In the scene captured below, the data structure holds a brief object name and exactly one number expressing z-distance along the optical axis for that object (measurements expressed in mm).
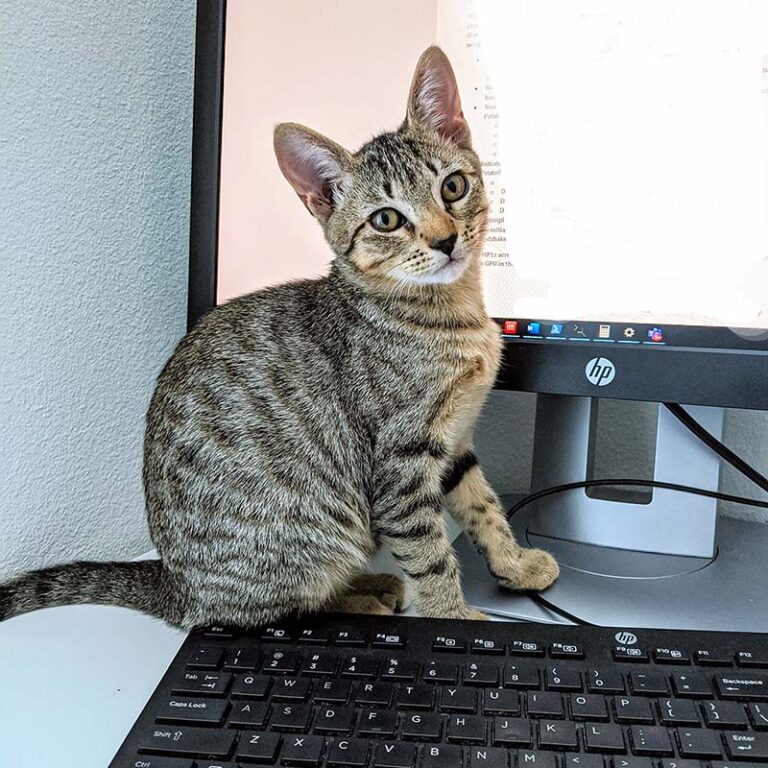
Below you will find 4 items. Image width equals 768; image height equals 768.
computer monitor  675
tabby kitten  686
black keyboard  433
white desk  501
